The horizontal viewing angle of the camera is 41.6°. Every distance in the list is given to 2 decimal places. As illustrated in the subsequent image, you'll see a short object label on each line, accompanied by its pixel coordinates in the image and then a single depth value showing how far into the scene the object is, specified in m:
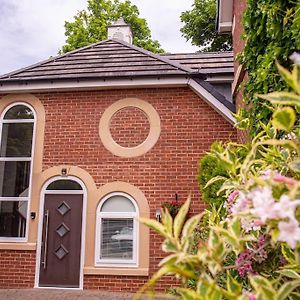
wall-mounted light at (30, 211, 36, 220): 9.39
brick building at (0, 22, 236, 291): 9.10
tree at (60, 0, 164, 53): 25.94
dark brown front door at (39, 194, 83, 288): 9.11
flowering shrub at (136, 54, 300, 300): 1.31
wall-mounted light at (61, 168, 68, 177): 9.52
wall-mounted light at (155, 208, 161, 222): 8.90
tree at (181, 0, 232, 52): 26.08
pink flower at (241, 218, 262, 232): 1.98
